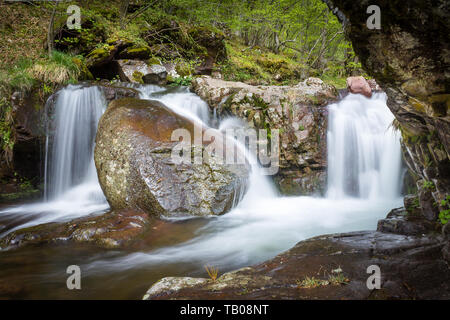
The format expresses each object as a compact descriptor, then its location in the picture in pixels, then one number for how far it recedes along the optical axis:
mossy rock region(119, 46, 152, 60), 9.99
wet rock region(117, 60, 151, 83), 9.53
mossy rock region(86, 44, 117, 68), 9.25
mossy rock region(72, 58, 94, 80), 8.43
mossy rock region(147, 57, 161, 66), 10.23
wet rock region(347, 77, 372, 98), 8.59
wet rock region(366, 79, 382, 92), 10.58
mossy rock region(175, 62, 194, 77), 10.78
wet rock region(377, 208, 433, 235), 3.16
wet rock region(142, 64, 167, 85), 9.81
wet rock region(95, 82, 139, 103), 7.13
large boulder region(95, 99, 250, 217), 4.86
